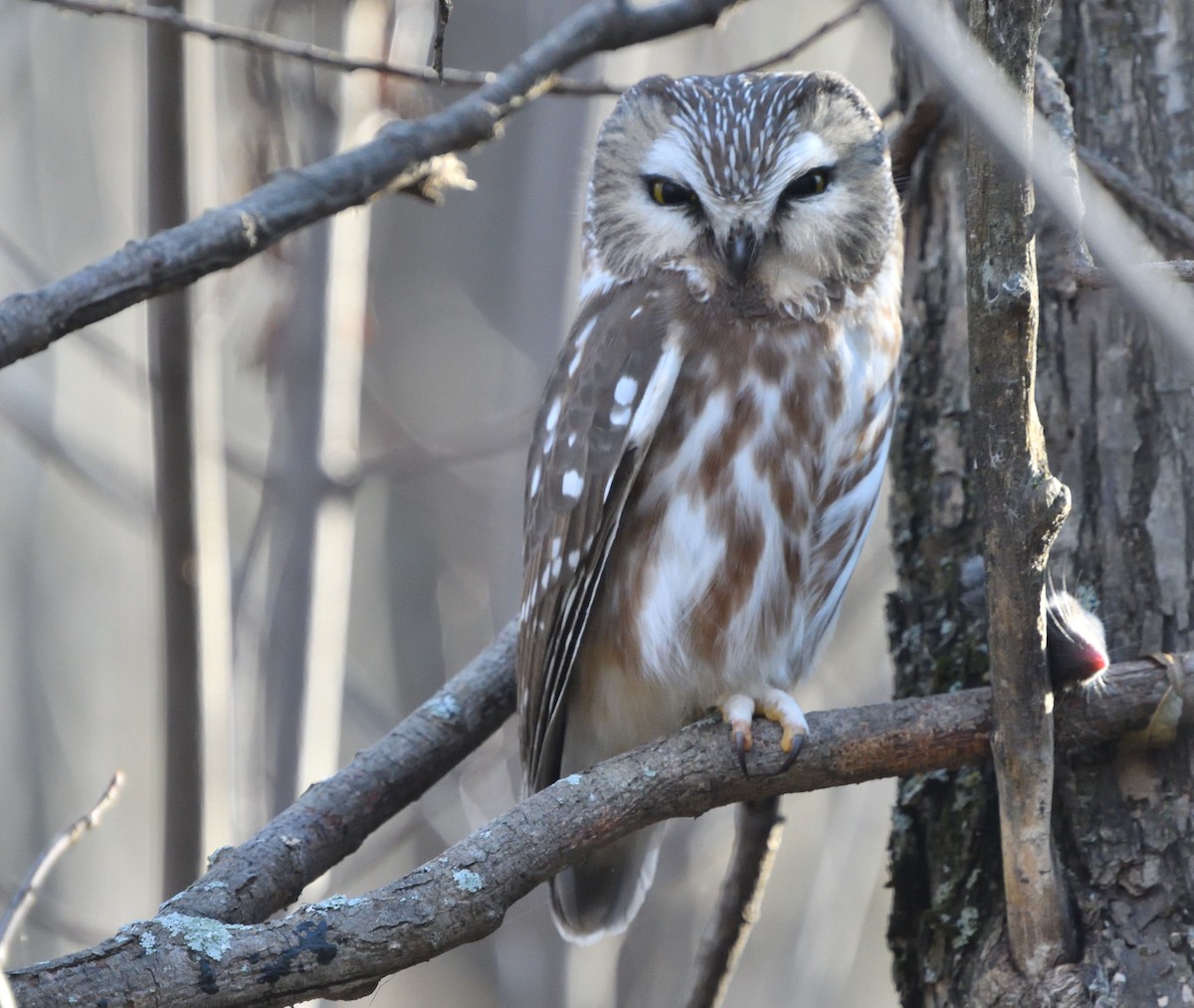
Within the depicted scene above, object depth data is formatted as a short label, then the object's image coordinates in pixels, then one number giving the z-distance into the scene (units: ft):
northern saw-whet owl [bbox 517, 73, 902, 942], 17.01
